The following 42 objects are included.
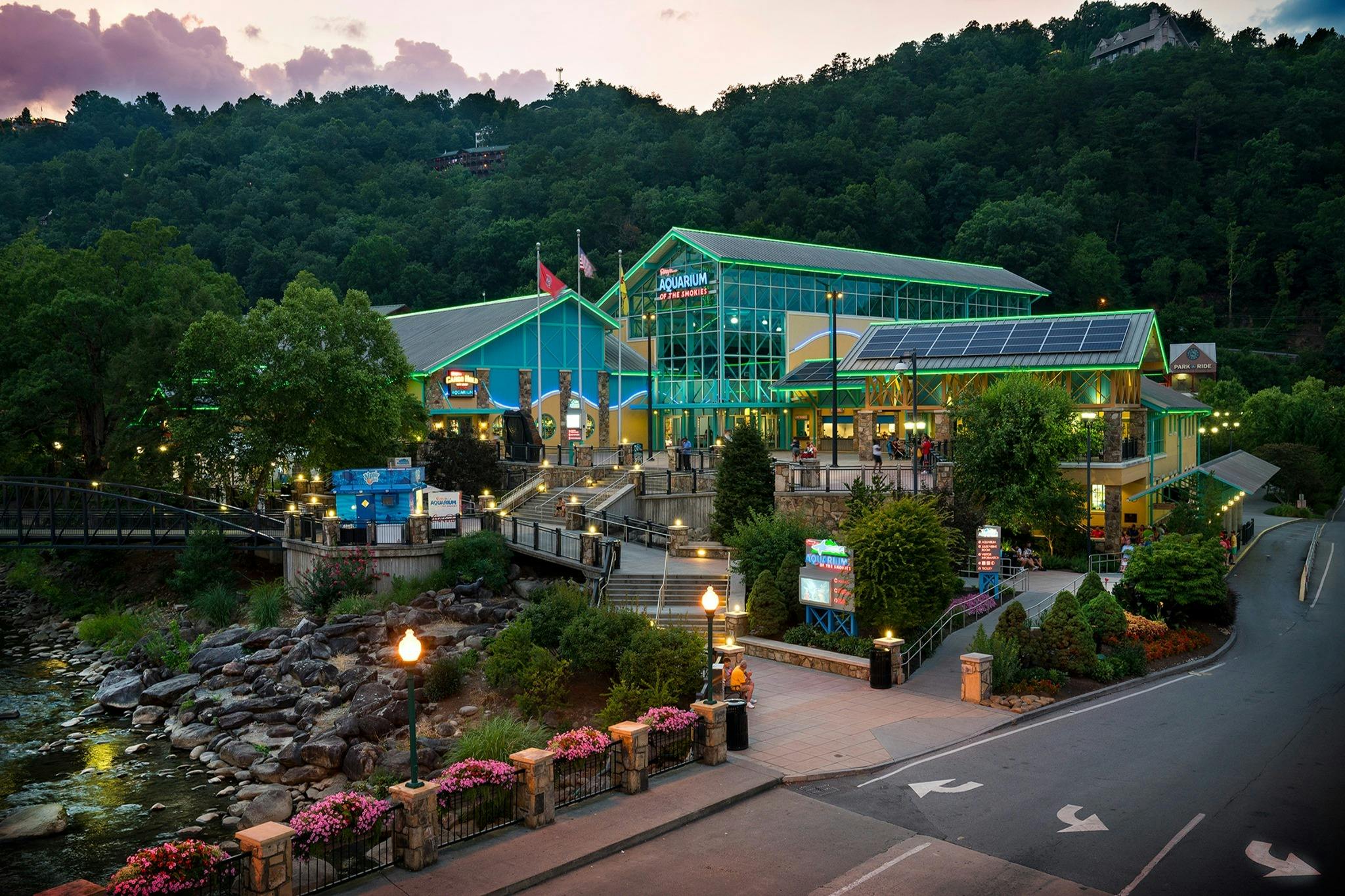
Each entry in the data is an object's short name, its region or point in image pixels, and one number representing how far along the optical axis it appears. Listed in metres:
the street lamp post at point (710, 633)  17.92
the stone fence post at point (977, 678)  21.75
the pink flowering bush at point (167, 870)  11.33
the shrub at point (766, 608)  27.14
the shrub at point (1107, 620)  25.48
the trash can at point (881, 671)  23.14
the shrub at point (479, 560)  33.31
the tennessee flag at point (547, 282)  49.16
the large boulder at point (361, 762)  21.47
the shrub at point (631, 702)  20.00
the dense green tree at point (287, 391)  38.59
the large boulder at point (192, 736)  24.58
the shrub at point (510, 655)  23.77
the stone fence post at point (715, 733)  17.69
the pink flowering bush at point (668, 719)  17.38
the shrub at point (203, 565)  37.91
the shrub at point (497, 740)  19.11
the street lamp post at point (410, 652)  13.58
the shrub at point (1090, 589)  27.09
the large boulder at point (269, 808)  19.66
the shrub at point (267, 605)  33.28
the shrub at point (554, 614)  25.31
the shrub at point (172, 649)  31.06
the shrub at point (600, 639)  23.31
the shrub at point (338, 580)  32.97
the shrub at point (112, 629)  34.81
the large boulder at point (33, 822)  19.20
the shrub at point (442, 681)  24.83
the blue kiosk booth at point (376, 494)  34.66
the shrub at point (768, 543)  29.02
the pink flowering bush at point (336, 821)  12.96
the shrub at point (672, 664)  20.53
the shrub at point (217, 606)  35.03
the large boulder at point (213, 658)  29.66
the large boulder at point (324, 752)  21.88
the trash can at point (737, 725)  18.66
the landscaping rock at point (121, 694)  28.03
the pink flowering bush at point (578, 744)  15.68
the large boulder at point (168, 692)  27.86
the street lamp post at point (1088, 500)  36.97
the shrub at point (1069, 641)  23.45
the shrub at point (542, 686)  22.53
